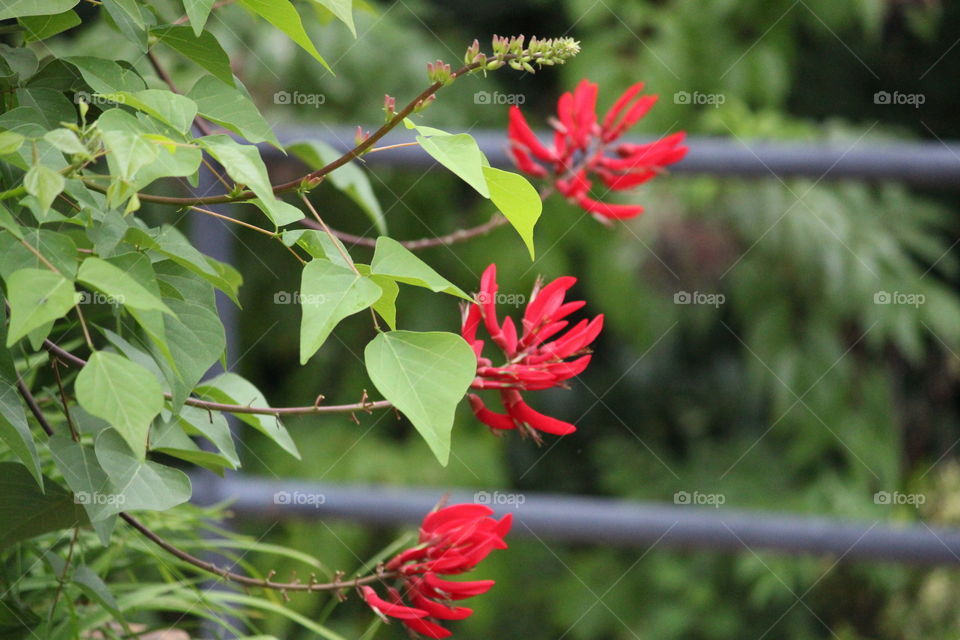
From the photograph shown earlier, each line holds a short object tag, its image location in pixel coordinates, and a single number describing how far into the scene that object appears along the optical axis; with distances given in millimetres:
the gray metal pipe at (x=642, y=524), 3598
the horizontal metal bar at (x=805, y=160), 3795
